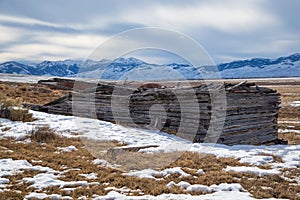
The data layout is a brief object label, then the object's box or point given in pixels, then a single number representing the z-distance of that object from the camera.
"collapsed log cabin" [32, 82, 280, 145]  14.27
